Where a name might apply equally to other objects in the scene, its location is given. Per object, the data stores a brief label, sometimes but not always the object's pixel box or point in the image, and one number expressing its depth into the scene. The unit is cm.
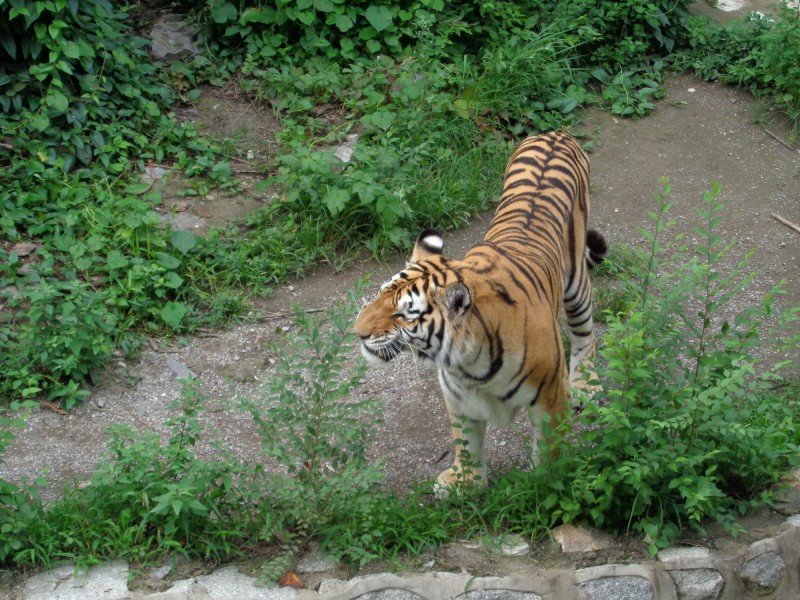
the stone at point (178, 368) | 1042
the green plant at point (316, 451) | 747
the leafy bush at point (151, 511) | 734
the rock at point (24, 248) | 1105
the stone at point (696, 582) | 745
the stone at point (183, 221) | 1197
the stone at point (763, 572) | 757
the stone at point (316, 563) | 737
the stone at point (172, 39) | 1430
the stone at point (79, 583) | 707
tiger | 746
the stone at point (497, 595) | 720
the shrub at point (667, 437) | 722
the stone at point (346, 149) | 1300
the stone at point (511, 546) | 758
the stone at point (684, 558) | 743
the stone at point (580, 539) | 755
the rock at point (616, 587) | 733
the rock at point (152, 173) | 1262
